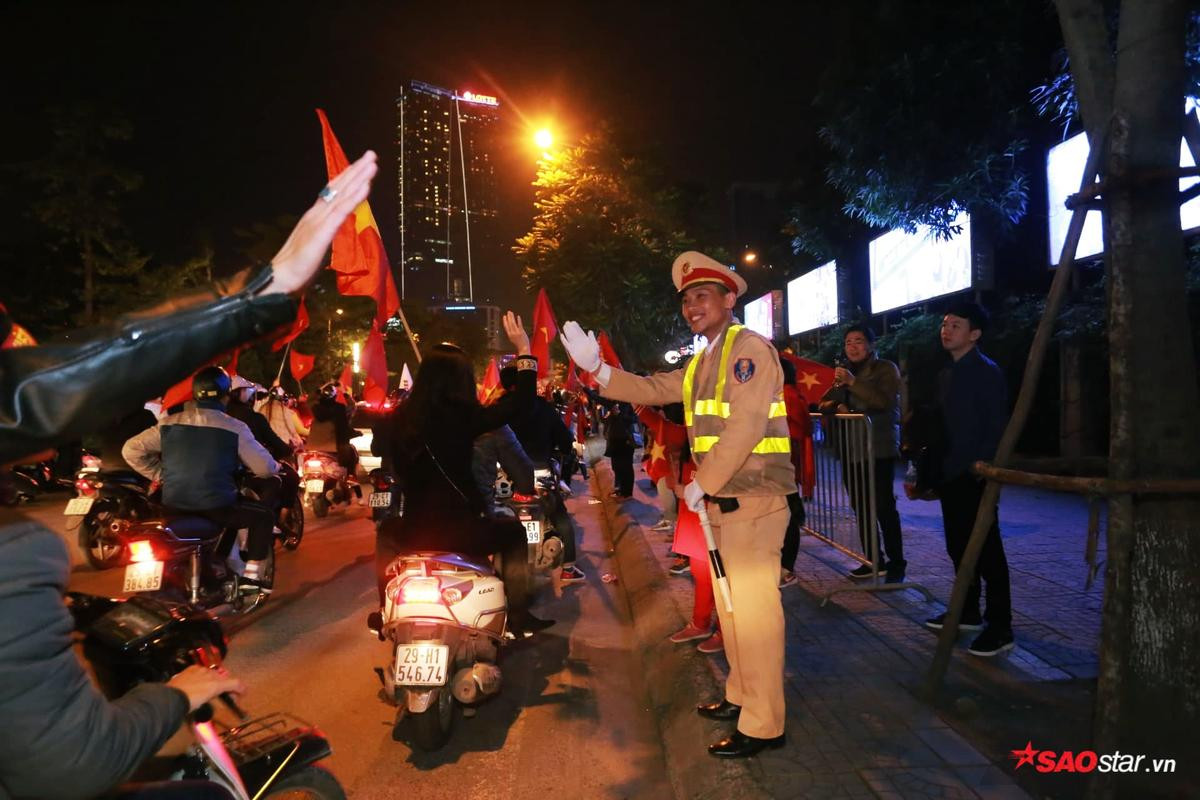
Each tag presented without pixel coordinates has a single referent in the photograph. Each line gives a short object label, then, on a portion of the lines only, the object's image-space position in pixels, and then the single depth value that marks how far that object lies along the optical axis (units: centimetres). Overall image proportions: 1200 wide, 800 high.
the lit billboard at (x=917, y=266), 1513
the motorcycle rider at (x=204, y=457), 566
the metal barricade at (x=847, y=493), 571
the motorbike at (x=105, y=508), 748
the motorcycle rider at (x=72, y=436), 135
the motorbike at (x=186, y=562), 538
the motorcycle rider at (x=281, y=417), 1089
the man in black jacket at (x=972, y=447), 429
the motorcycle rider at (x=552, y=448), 738
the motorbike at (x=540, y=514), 653
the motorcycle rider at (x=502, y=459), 584
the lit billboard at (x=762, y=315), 2988
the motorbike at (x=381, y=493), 781
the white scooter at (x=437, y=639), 365
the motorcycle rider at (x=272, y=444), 773
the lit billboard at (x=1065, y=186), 1210
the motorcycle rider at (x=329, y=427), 1090
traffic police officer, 318
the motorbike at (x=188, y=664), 223
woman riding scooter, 424
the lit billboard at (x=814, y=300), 2319
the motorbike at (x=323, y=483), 1087
